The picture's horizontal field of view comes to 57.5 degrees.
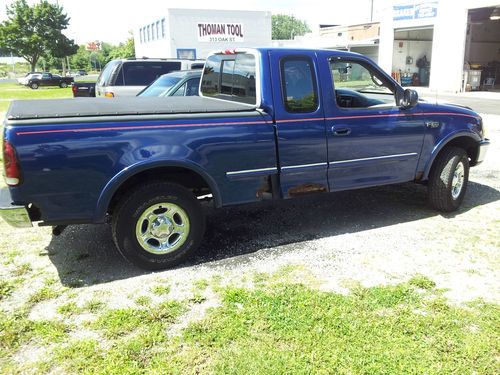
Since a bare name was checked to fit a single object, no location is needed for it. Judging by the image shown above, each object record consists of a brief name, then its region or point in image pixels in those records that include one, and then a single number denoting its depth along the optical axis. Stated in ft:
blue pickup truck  11.87
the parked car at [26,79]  136.93
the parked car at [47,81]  133.90
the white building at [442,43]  76.95
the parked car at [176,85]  26.49
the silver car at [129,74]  37.76
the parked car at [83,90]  48.62
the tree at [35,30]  168.25
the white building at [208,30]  129.29
